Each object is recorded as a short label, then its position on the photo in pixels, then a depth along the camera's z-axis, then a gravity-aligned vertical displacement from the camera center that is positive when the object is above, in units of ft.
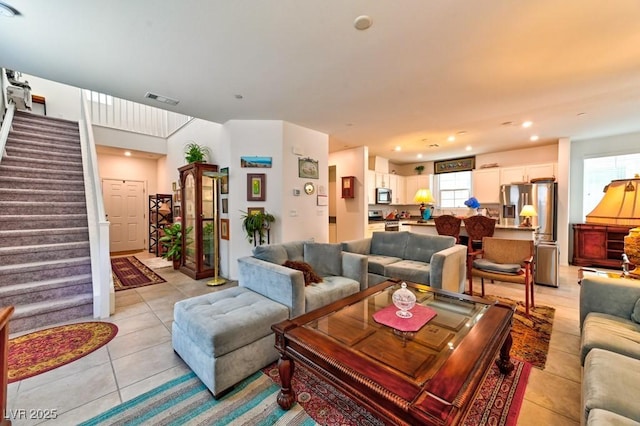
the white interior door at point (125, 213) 22.13 -0.33
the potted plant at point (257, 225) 13.75 -0.93
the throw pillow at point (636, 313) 5.86 -2.53
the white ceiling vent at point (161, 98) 11.11 +4.98
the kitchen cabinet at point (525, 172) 18.63 +2.46
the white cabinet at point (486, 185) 20.83 +1.69
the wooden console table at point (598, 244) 16.28 -2.68
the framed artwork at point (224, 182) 14.53 +1.54
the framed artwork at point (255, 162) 14.26 +2.57
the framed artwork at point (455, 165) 23.13 +3.82
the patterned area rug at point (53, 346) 6.63 -4.05
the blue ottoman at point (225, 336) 5.57 -3.02
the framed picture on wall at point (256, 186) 14.32 +1.22
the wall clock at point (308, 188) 15.58 +1.18
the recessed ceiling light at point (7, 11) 6.20 +4.96
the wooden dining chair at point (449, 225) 14.25 -1.10
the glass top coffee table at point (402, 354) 3.52 -2.64
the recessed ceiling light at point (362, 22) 6.50 +4.82
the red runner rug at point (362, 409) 5.01 -4.19
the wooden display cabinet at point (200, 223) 14.88 -0.87
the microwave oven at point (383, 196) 22.40 +0.96
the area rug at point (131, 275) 13.47 -3.91
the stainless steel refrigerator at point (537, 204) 17.90 +0.09
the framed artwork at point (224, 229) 14.64 -1.21
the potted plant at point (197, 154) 15.76 +3.42
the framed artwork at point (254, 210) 14.23 -0.13
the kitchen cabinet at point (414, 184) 24.97 +2.17
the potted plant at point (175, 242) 16.55 -2.18
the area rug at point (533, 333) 7.10 -4.17
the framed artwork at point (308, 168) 15.32 +2.40
